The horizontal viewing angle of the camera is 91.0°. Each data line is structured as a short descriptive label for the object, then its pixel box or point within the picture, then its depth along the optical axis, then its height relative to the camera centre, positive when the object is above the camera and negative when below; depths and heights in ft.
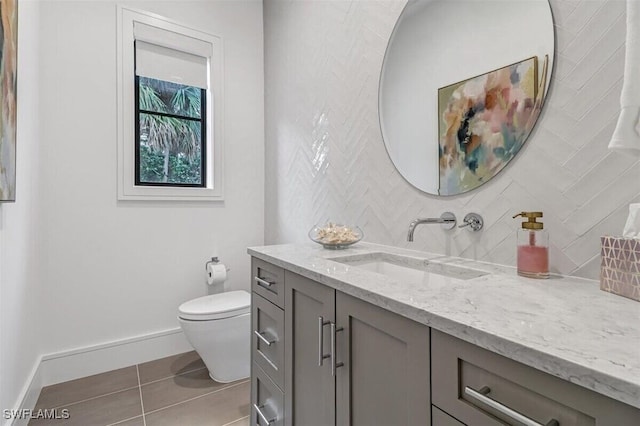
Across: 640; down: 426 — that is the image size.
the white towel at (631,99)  2.16 +0.78
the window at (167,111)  7.12 +2.57
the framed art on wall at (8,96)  3.64 +1.45
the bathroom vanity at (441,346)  1.48 -0.83
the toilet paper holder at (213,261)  8.00 -1.22
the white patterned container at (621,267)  2.21 -0.41
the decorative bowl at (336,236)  4.69 -0.36
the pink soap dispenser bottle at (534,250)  2.95 -0.36
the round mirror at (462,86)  3.35 +1.59
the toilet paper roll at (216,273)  7.61 -1.47
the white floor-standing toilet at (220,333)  5.93 -2.31
